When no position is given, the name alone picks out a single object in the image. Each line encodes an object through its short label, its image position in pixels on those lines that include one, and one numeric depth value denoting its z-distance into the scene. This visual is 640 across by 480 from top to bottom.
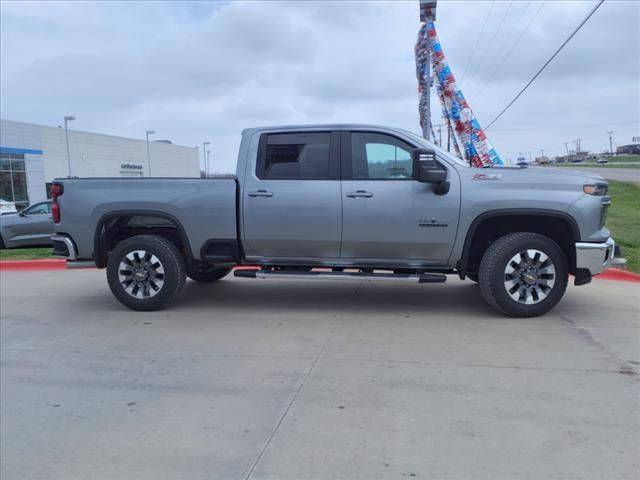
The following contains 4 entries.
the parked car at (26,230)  13.31
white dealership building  37.19
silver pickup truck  5.63
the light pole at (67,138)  39.31
